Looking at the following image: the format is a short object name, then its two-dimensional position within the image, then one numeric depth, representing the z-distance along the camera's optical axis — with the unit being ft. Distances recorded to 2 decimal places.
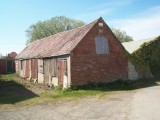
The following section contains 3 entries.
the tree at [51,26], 100.64
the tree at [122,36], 124.08
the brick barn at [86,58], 37.09
